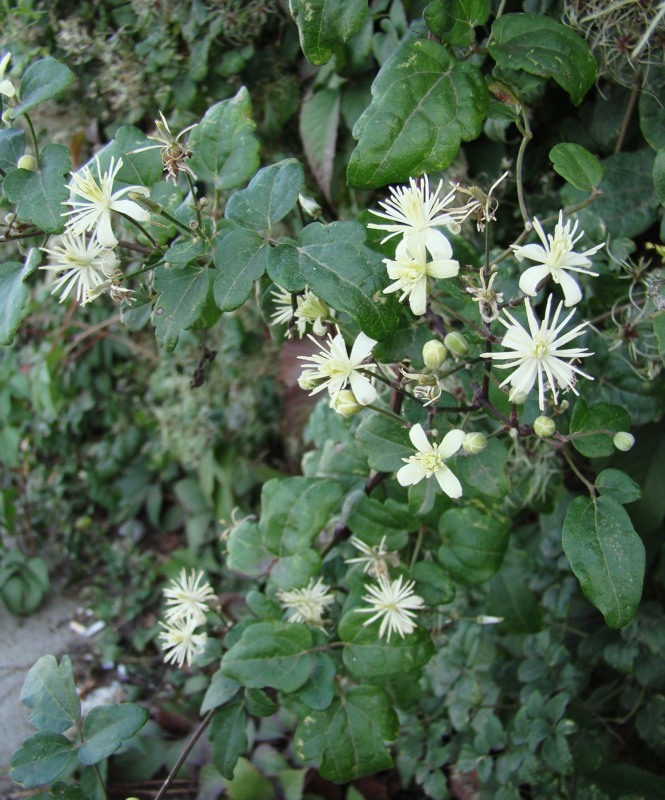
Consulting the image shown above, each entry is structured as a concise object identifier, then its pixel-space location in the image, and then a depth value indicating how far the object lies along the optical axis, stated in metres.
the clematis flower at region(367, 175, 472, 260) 0.21
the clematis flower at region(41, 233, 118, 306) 0.24
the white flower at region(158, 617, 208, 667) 0.30
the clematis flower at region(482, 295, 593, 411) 0.21
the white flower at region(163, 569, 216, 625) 0.30
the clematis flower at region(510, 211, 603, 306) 0.21
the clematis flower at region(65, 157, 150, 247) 0.23
